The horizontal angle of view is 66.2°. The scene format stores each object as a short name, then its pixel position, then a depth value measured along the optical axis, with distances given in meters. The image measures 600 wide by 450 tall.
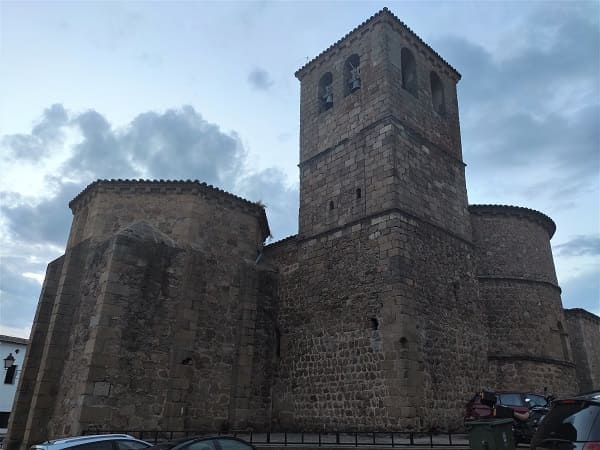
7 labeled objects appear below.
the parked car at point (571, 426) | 4.27
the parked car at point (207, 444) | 6.78
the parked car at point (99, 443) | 7.70
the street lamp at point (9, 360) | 18.62
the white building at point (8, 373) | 32.47
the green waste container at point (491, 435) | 7.88
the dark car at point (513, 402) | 11.33
